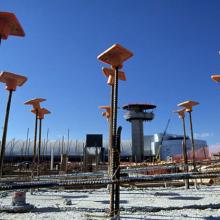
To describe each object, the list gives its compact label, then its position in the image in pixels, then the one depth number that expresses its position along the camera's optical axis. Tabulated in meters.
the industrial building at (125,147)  49.56
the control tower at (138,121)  47.11
